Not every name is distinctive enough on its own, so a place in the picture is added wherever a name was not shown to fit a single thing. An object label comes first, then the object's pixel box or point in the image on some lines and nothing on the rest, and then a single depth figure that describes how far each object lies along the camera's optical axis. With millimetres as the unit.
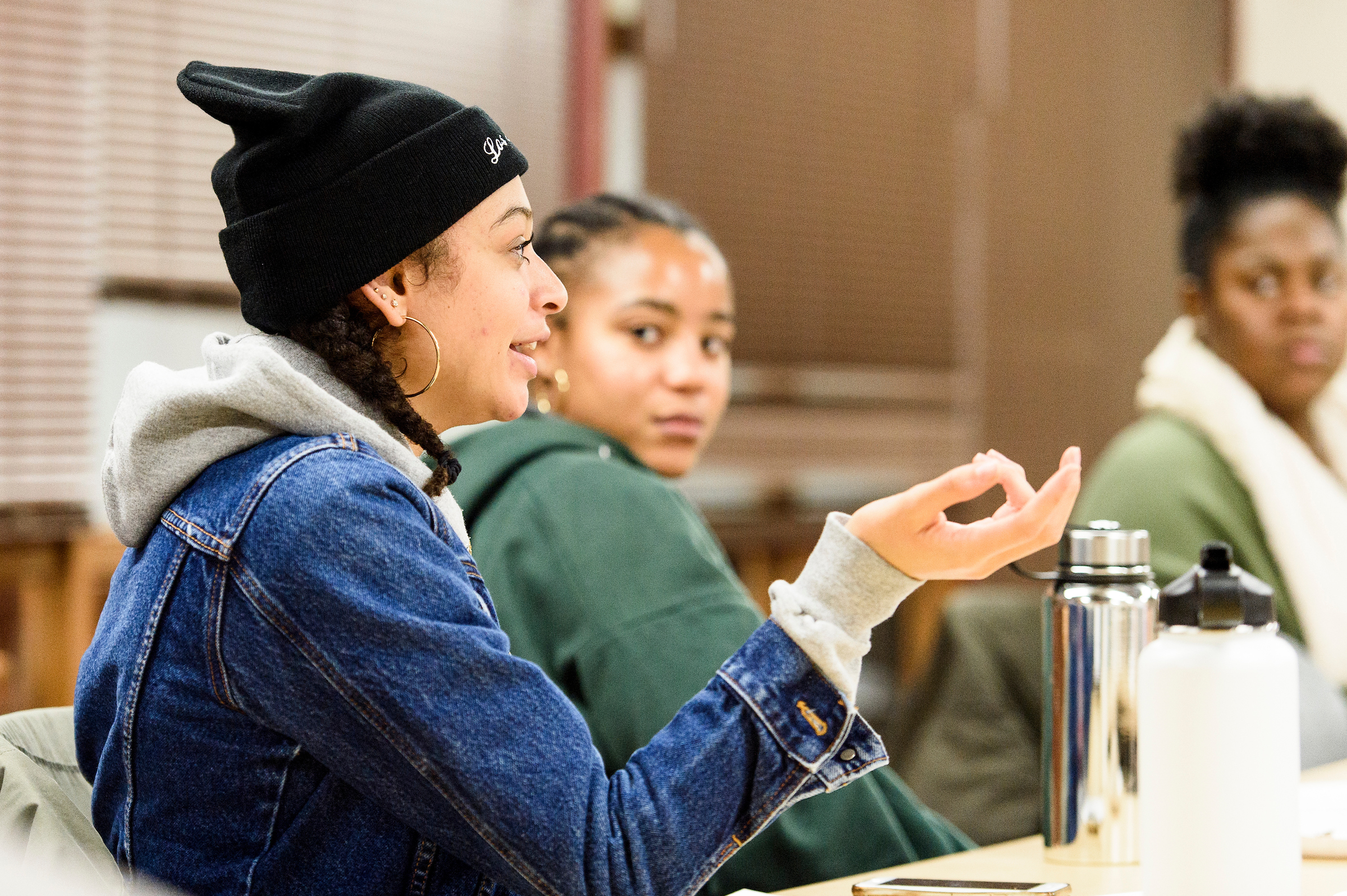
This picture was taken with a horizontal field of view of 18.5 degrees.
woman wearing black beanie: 2515
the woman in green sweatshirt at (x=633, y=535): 2996
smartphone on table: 2652
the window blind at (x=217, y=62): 4590
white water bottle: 2536
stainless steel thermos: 2793
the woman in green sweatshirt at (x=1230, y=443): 3909
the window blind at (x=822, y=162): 6093
